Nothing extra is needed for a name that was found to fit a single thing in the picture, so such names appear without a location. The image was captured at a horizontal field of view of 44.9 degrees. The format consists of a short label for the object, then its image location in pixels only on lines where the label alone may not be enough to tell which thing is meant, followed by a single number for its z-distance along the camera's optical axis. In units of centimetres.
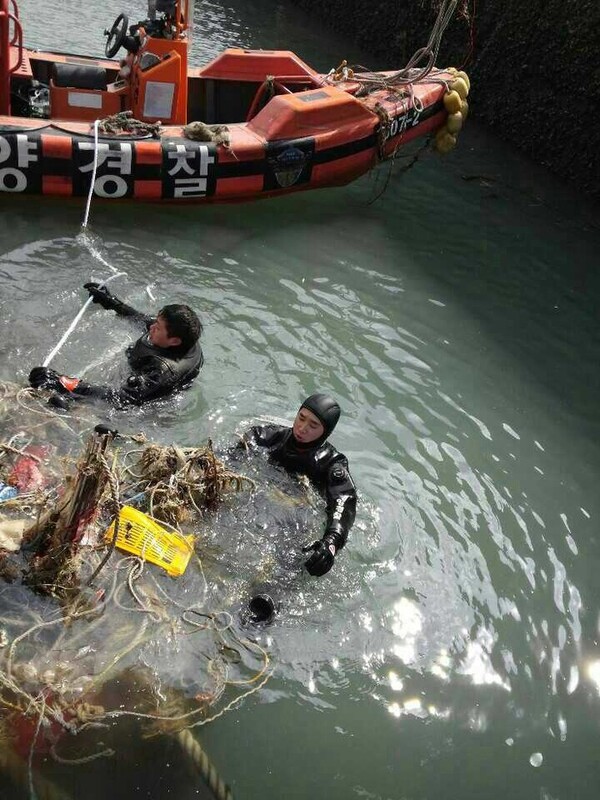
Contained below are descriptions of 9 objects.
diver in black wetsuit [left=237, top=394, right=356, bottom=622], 390
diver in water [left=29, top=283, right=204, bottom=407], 469
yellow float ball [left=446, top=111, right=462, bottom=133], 944
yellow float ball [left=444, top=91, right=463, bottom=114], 934
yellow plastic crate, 362
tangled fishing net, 314
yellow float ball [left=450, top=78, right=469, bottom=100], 949
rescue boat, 687
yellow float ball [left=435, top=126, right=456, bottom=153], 956
